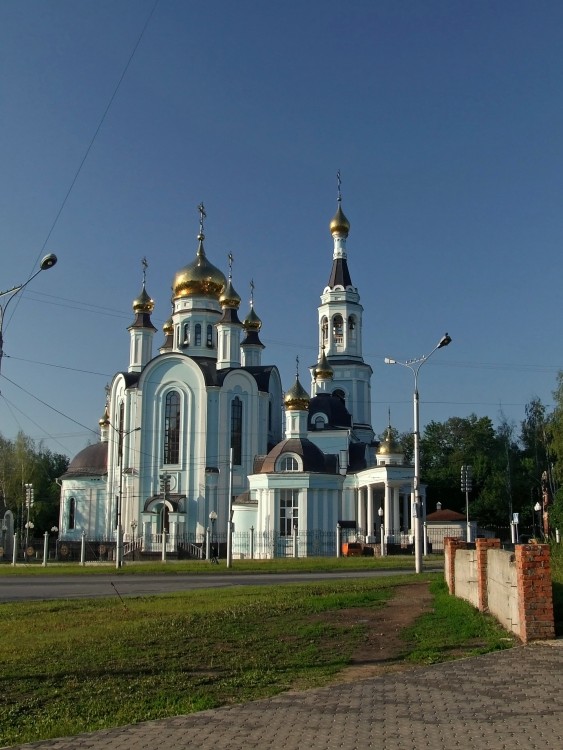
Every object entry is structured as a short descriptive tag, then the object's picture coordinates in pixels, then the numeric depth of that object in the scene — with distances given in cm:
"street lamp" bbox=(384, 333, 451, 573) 2720
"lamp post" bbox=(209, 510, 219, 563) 3989
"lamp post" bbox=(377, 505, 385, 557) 4479
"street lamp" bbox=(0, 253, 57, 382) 1376
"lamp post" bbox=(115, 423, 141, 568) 3469
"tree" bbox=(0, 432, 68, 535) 7544
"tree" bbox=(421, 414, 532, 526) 6962
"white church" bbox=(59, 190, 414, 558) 4916
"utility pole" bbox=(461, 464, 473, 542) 4650
